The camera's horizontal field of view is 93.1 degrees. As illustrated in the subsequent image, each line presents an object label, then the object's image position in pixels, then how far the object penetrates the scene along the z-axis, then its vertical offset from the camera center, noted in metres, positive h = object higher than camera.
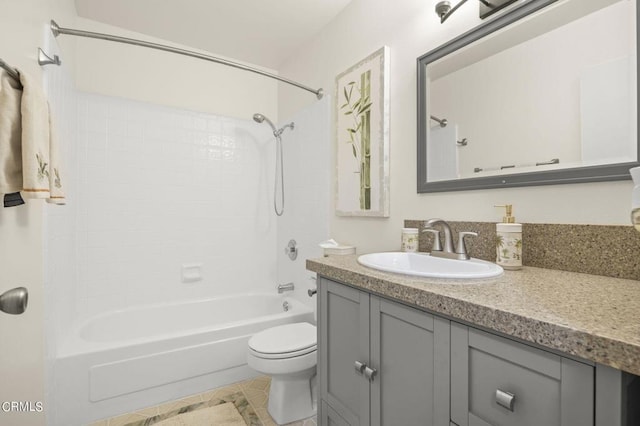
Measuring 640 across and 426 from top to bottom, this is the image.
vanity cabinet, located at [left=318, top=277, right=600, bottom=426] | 0.55 -0.39
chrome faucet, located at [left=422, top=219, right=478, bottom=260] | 1.19 -0.15
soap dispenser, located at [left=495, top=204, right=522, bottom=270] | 1.01 -0.13
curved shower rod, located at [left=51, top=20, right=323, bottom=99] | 1.51 +0.93
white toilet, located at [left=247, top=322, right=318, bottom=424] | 1.56 -0.82
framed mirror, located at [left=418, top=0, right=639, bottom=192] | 0.90 +0.39
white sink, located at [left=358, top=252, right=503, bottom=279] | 0.87 -0.21
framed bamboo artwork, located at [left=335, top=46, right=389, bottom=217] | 1.67 +0.43
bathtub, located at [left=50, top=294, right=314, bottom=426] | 1.58 -0.88
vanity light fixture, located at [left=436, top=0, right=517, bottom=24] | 1.15 +0.79
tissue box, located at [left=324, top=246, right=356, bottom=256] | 1.84 -0.26
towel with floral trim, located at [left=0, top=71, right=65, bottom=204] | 0.94 +0.24
